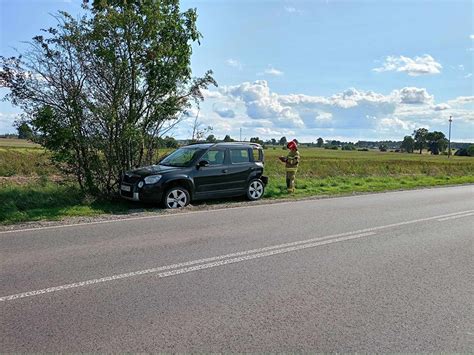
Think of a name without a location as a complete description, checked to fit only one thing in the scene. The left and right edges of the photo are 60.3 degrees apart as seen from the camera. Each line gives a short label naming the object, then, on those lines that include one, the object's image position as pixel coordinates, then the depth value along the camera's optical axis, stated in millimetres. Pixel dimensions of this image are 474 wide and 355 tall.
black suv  10219
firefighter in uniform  14773
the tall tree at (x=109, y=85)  10328
